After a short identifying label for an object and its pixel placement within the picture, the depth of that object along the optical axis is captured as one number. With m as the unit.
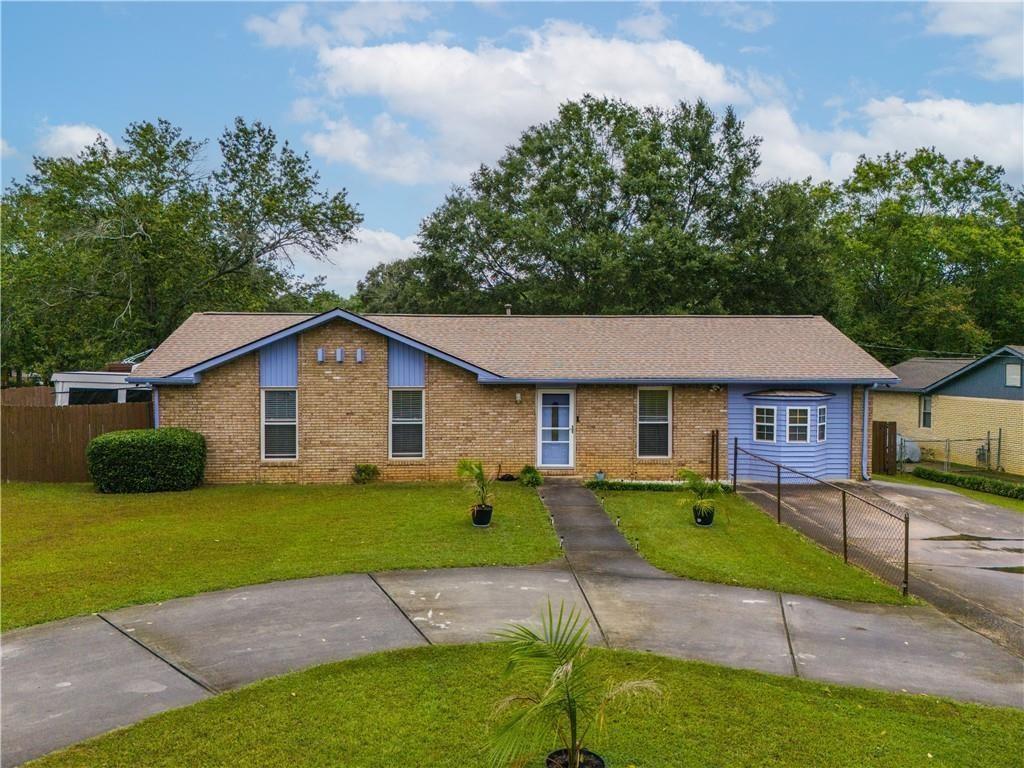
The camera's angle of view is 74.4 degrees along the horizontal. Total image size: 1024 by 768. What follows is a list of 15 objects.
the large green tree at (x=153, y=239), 25.27
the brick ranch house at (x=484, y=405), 16.06
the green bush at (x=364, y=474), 16.20
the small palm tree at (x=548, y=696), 3.77
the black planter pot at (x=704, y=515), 12.01
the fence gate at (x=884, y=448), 21.67
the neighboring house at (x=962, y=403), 22.98
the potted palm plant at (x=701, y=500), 12.03
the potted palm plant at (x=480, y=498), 11.39
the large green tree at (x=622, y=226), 30.03
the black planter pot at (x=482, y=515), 11.51
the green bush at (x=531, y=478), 15.94
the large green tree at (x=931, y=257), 36.56
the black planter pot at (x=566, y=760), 4.21
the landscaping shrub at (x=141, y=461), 14.70
